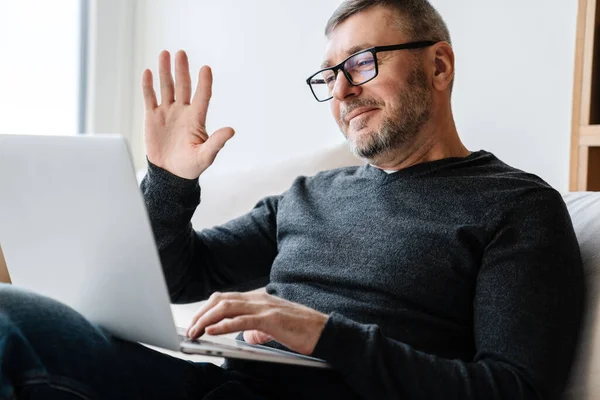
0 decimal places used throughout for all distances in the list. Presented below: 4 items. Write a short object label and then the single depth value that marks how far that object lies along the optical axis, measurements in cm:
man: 96
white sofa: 173
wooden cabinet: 154
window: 235
